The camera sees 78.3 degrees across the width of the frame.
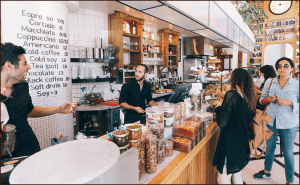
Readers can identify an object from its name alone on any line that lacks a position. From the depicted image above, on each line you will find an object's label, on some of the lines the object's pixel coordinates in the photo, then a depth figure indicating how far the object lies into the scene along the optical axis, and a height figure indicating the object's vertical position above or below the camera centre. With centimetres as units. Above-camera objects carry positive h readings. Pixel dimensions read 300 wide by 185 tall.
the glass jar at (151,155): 126 -52
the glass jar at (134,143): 115 -39
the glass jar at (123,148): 108 -40
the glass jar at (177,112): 195 -34
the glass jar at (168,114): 181 -34
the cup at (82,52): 381 +60
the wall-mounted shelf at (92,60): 358 +42
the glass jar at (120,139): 107 -34
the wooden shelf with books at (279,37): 1049 +248
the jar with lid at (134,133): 115 -33
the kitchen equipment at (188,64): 723 +62
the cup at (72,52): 373 +58
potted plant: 314 +123
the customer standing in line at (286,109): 245 -40
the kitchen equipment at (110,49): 421 +72
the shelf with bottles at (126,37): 430 +110
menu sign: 208 +50
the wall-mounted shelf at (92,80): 365 +1
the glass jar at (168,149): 152 -57
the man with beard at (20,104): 115 -19
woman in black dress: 191 -48
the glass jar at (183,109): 202 -33
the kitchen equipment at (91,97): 364 -33
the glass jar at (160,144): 140 -49
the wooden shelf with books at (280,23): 1025 +324
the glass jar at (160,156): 139 -58
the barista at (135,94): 283 -22
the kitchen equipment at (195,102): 246 -30
